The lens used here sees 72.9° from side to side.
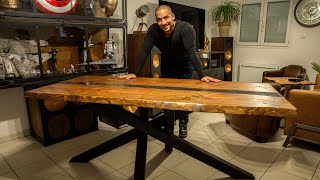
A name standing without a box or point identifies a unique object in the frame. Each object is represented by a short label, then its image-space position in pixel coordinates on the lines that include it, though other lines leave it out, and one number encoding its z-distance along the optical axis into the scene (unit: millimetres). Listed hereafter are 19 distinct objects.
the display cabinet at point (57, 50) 2107
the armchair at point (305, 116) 2143
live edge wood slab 1192
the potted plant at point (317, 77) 3598
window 4578
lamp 3375
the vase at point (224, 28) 4812
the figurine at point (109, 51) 3005
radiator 4844
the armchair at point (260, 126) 2393
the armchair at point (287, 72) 4277
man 1931
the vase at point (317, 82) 3576
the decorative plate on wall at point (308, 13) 4113
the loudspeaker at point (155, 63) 3215
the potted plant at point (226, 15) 4789
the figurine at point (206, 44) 4988
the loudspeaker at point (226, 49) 4703
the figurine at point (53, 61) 2529
